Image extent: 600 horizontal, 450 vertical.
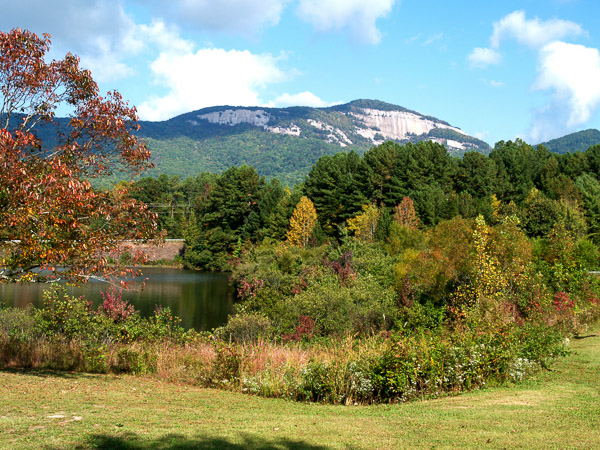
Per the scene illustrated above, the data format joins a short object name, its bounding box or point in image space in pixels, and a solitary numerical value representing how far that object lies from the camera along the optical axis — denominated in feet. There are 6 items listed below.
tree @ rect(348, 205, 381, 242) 168.18
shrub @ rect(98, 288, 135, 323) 59.62
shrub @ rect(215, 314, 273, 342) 71.56
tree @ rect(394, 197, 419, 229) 161.17
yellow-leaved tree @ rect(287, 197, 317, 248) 189.06
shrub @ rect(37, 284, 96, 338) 53.93
